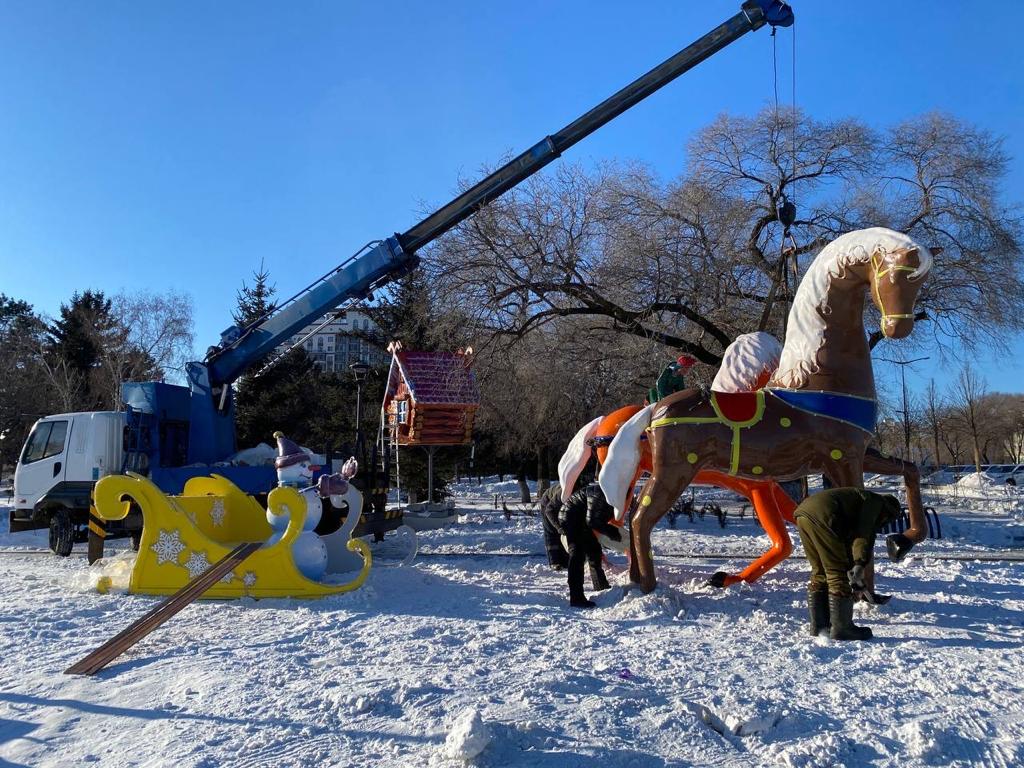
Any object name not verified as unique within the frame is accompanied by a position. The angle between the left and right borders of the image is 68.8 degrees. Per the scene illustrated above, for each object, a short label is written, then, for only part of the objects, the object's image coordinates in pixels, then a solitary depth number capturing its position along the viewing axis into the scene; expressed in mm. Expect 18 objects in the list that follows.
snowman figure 7898
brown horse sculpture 6500
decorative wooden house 16547
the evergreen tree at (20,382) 31109
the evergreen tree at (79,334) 37094
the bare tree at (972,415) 39438
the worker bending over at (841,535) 5363
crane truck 12406
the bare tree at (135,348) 31545
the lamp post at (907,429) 31600
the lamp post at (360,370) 15757
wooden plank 4961
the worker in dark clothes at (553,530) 8758
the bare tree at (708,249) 14477
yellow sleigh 7527
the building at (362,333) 25359
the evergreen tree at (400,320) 21594
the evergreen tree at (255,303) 32188
